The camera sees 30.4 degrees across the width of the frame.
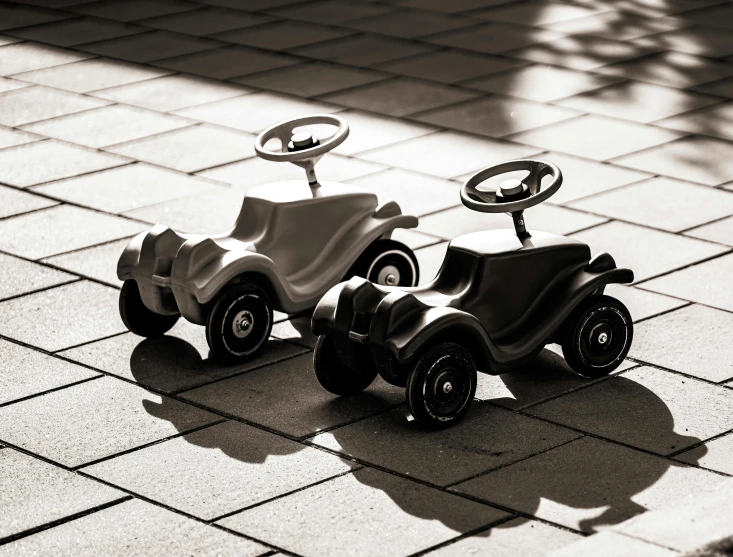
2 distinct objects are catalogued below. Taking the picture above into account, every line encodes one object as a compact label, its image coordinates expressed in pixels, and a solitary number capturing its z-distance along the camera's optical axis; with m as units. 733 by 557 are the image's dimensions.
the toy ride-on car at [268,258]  5.60
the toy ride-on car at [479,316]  5.03
